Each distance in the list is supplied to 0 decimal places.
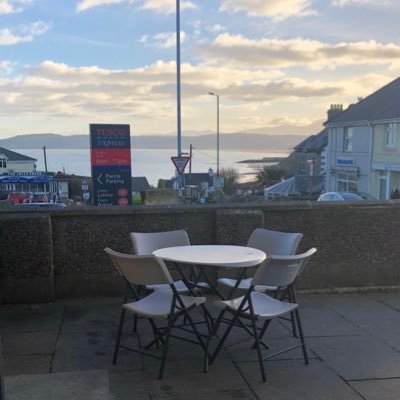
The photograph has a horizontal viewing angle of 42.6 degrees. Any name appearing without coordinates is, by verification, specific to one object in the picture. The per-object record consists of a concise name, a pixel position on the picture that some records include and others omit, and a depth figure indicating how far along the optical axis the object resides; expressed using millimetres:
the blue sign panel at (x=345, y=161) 36469
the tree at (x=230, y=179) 76962
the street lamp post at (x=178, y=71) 27462
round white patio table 4062
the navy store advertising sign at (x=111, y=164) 15172
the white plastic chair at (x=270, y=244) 4680
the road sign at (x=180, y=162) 26922
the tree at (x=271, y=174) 77875
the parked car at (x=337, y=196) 21859
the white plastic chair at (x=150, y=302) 3680
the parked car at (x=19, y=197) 35138
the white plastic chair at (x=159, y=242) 4637
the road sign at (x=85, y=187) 44594
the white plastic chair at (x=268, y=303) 3705
